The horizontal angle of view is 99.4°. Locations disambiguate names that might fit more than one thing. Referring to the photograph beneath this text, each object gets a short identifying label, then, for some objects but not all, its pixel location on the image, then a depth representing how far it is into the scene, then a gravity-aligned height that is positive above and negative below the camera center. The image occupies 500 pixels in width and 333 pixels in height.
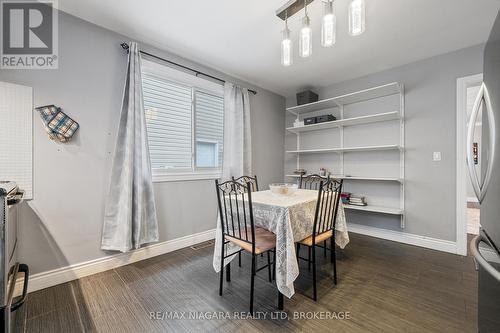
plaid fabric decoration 1.86 +0.39
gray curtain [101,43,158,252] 2.19 -0.12
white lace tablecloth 1.54 -0.47
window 2.59 +0.59
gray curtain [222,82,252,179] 3.24 +0.50
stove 0.99 -0.50
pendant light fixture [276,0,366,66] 1.47 +1.08
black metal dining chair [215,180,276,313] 1.62 -0.61
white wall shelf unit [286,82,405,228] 2.98 +0.54
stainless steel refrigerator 0.81 -0.09
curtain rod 2.27 +1.32
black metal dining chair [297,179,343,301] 1.74 -0.47
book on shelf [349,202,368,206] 3.25 -0.58
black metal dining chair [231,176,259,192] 2.73 -0.25
